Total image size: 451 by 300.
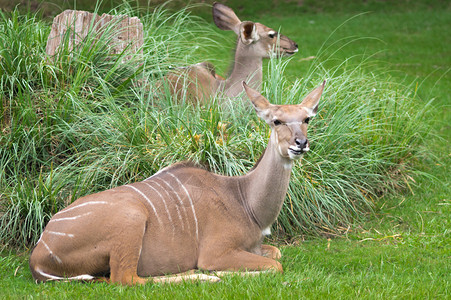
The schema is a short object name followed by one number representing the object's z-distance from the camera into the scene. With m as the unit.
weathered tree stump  13.62
